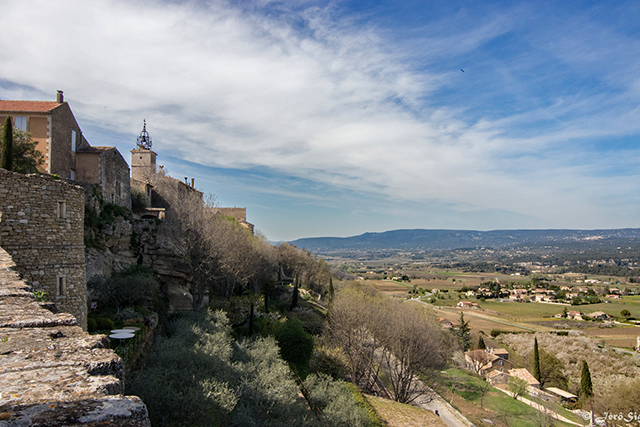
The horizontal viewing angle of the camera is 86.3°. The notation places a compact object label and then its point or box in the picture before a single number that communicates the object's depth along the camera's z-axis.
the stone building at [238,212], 60.02
